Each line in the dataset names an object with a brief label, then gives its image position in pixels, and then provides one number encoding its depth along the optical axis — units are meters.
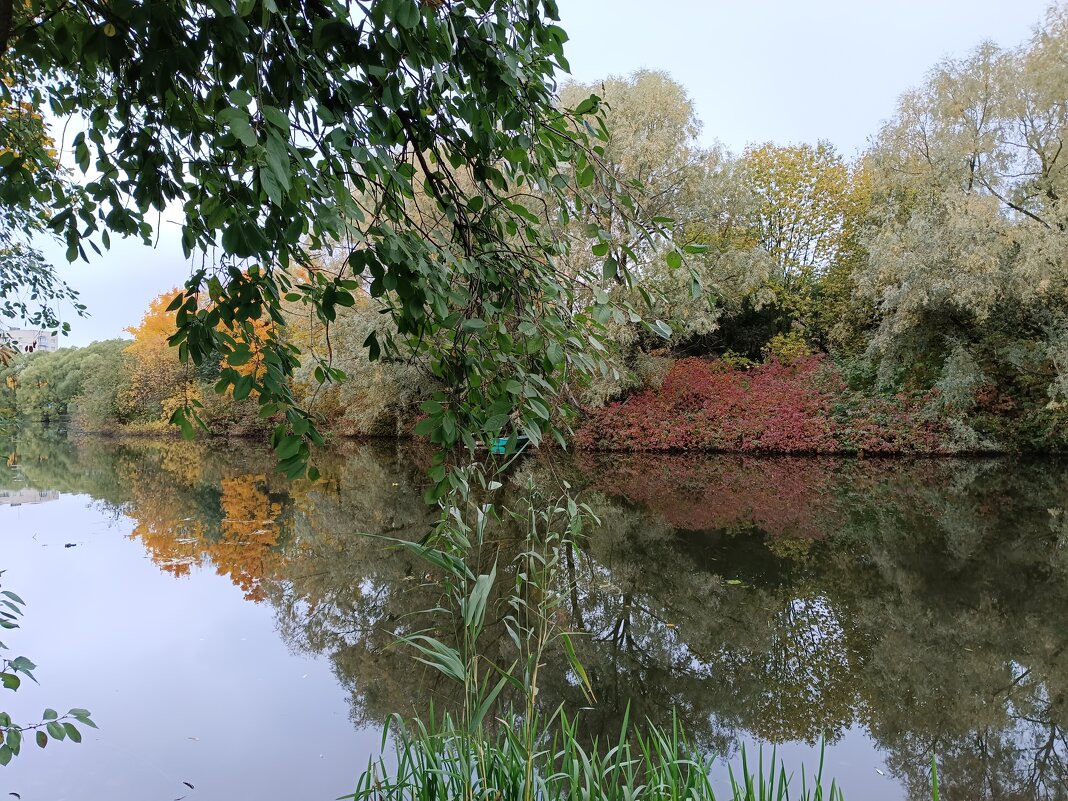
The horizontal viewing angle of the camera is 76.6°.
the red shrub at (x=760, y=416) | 15.50
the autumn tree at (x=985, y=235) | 13.03
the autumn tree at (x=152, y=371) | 28.61
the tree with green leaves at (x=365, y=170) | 1.29
